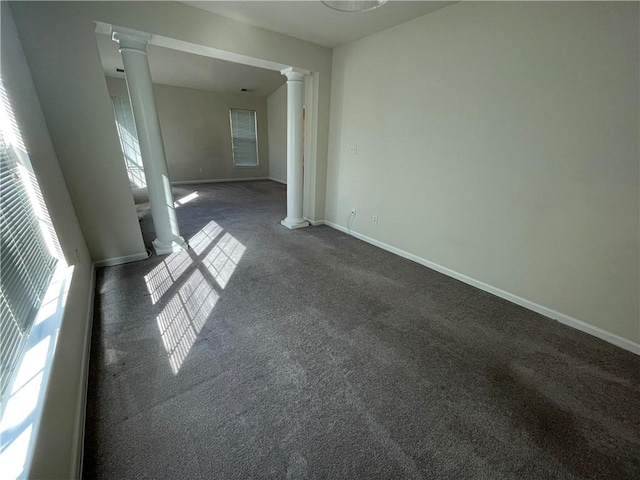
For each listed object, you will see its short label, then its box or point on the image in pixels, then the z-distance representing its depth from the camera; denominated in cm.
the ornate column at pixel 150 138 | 237
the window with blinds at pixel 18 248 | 99
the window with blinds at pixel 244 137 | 783
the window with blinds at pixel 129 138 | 615
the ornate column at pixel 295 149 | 347
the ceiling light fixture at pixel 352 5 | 157
